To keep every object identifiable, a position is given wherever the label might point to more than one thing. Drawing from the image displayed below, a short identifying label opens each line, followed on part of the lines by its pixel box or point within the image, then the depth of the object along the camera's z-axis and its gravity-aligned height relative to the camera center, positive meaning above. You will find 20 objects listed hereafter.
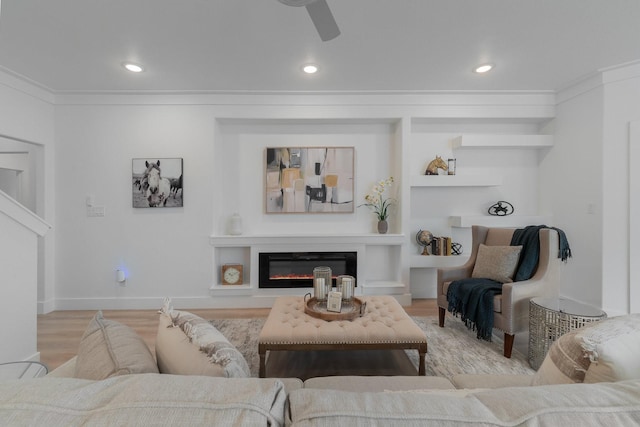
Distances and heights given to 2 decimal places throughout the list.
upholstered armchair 2.26 -0.60
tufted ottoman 1.82 -0.78
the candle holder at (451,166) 3.69 +0.58
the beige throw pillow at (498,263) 2.62 -0.47
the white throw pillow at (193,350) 0.82 -0.43
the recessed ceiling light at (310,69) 2.81 +1.39
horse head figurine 3.65 +0.58
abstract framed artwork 3.71 +0.41
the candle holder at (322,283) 2.30 -0.57
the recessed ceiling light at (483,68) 2.79 +1.40
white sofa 0.51 -0.35
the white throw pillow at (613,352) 0.76 -0.37
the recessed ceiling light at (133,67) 2.75 +1.36
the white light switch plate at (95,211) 3.41 -0.01
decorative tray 2.05 -0.72
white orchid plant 3.69 +0.15
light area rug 2.11 -1.12
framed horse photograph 3.40 +0.31
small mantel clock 3.60 -0.79
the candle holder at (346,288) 2.26 -0.59
